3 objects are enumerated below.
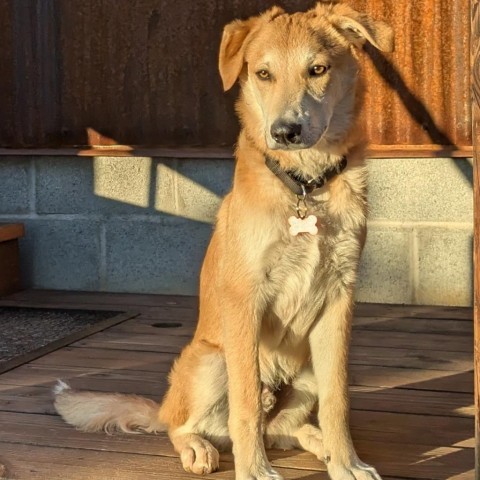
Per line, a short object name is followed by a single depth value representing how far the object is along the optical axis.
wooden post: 2.15
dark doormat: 4.31
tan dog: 2.72
